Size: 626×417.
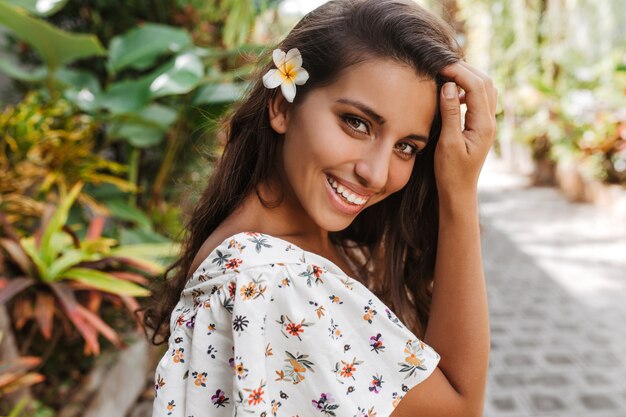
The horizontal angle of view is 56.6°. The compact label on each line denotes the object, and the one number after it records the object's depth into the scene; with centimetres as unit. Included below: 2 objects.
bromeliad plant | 223
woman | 93
